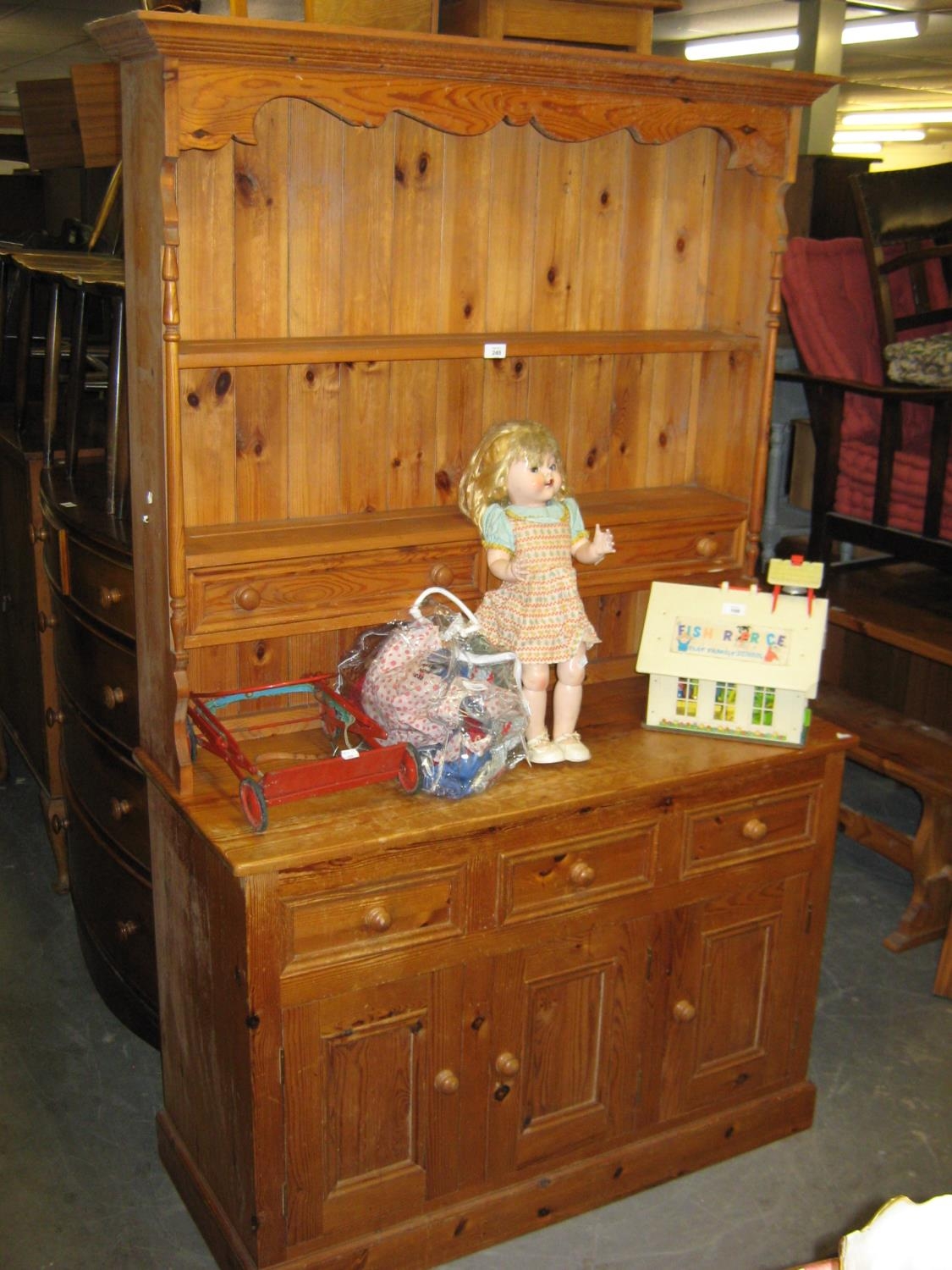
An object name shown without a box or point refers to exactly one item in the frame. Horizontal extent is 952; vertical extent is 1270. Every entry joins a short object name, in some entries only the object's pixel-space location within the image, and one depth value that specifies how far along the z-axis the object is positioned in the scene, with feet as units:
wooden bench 10.28
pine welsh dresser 6.44
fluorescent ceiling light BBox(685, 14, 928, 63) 20.58
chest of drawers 8.41
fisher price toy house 7.67
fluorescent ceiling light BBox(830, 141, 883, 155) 36.60
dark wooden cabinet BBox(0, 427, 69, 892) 10.78
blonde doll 7.29
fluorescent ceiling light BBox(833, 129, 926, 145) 33.86
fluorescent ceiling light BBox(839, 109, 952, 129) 30.78
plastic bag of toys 6.88
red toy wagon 6.45
